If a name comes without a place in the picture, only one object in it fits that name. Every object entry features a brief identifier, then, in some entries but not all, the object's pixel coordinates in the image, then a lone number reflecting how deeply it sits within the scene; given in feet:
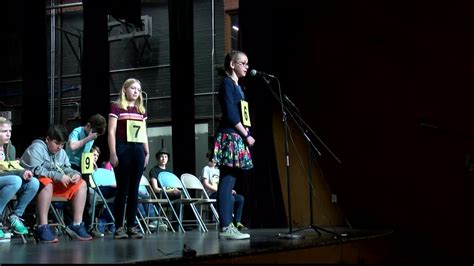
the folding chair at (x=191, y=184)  20.49
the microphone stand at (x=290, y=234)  12.24
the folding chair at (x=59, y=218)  14.48
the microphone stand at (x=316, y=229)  12.38
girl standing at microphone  11.55
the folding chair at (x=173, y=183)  19.71
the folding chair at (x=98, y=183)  16.94
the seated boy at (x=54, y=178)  13.41
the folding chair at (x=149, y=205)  18.30
